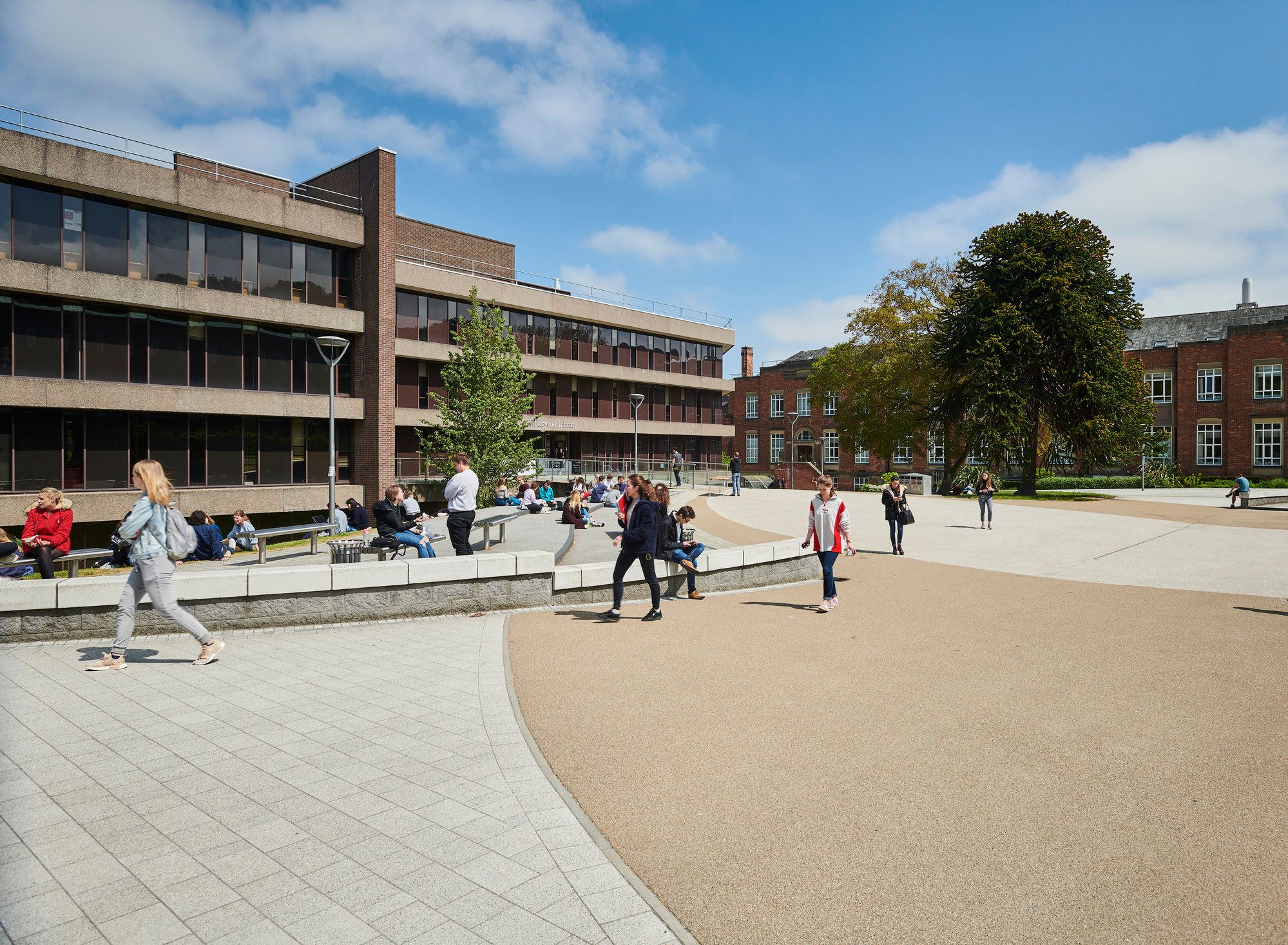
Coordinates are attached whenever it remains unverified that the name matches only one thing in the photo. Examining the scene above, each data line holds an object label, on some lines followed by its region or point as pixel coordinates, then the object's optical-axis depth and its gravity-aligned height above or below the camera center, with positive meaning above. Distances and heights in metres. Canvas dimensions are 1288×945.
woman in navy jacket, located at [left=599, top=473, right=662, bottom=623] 8.92 -1.02
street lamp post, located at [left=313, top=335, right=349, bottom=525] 18.39 +2.91
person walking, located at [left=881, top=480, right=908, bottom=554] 15.97 -1.02
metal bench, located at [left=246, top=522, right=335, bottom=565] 11.89 -1.19
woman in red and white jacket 9.81 -0.95
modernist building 23.00 +5.01
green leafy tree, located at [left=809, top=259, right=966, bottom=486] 40.44 +5.11
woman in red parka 10.88 -1.00
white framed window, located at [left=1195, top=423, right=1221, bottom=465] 54.12 +1.19
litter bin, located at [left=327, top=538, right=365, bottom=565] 10.38 -1.28
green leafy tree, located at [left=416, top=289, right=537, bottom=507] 27.34 +2.03
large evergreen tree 34.53 +5.48
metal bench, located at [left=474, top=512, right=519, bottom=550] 12.14 -1.05
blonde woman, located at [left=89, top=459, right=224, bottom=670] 6.49 -0.91
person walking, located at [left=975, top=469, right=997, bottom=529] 21.17 -0.89
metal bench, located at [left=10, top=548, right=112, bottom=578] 10.91 -1.41
